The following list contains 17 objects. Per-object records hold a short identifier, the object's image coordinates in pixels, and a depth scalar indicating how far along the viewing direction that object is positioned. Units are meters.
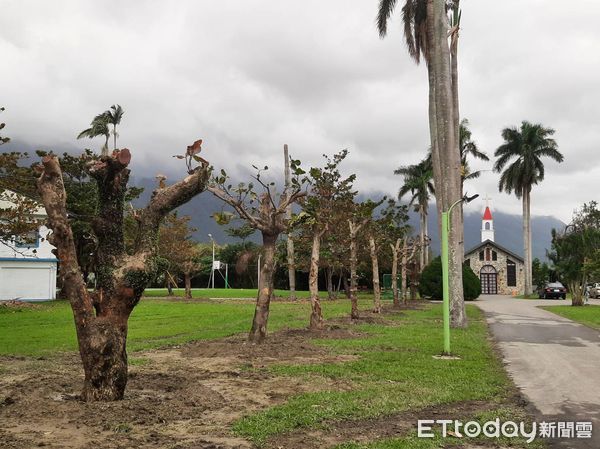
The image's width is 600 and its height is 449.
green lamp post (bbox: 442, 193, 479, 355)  11.80
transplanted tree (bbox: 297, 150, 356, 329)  14.91
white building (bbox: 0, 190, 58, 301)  36.03
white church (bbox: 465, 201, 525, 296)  66.44
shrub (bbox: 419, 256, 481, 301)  41.38
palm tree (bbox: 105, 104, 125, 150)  43.25
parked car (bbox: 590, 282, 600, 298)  54.62
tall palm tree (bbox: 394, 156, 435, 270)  53.53
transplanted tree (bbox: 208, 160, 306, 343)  12.86
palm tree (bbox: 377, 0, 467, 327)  19.27
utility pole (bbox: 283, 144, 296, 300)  31.96
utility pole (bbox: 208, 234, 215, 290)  61.25
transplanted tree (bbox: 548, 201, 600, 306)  34.59
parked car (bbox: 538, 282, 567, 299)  47.12
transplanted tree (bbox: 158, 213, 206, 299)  37.66
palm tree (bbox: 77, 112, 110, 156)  41.88
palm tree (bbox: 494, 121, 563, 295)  51.91
